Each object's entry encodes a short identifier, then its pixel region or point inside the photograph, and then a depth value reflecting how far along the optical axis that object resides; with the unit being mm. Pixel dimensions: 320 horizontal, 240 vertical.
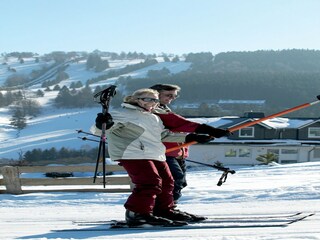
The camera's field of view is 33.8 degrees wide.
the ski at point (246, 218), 5629
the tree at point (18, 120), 100500
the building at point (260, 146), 42031
